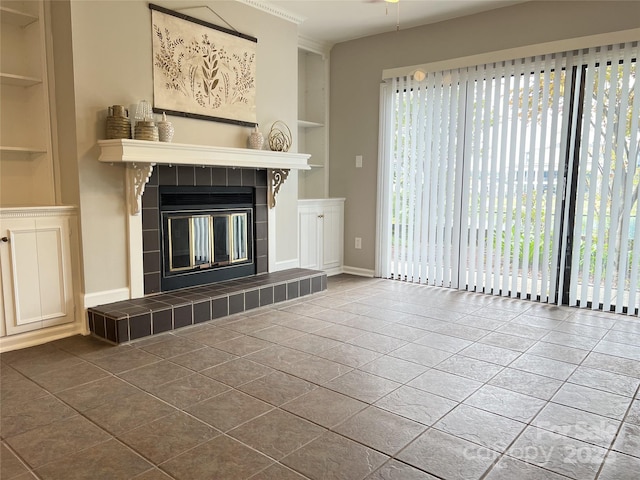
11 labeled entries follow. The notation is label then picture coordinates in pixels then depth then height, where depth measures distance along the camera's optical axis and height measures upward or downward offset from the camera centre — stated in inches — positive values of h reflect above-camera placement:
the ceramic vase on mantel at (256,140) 159.8 +16.8
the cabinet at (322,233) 196.1 -18.7
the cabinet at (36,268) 113.0 -19.5
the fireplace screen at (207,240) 143.9 -16.1
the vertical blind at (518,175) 147.2 +5.5
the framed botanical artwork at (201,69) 136.3 +37.3
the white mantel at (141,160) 120.1 +8.3
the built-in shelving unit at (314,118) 215.6 +33.2
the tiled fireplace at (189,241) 122.4 -16.4
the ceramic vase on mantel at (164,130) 131.0 +16.4
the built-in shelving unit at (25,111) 123.0 +21.0
